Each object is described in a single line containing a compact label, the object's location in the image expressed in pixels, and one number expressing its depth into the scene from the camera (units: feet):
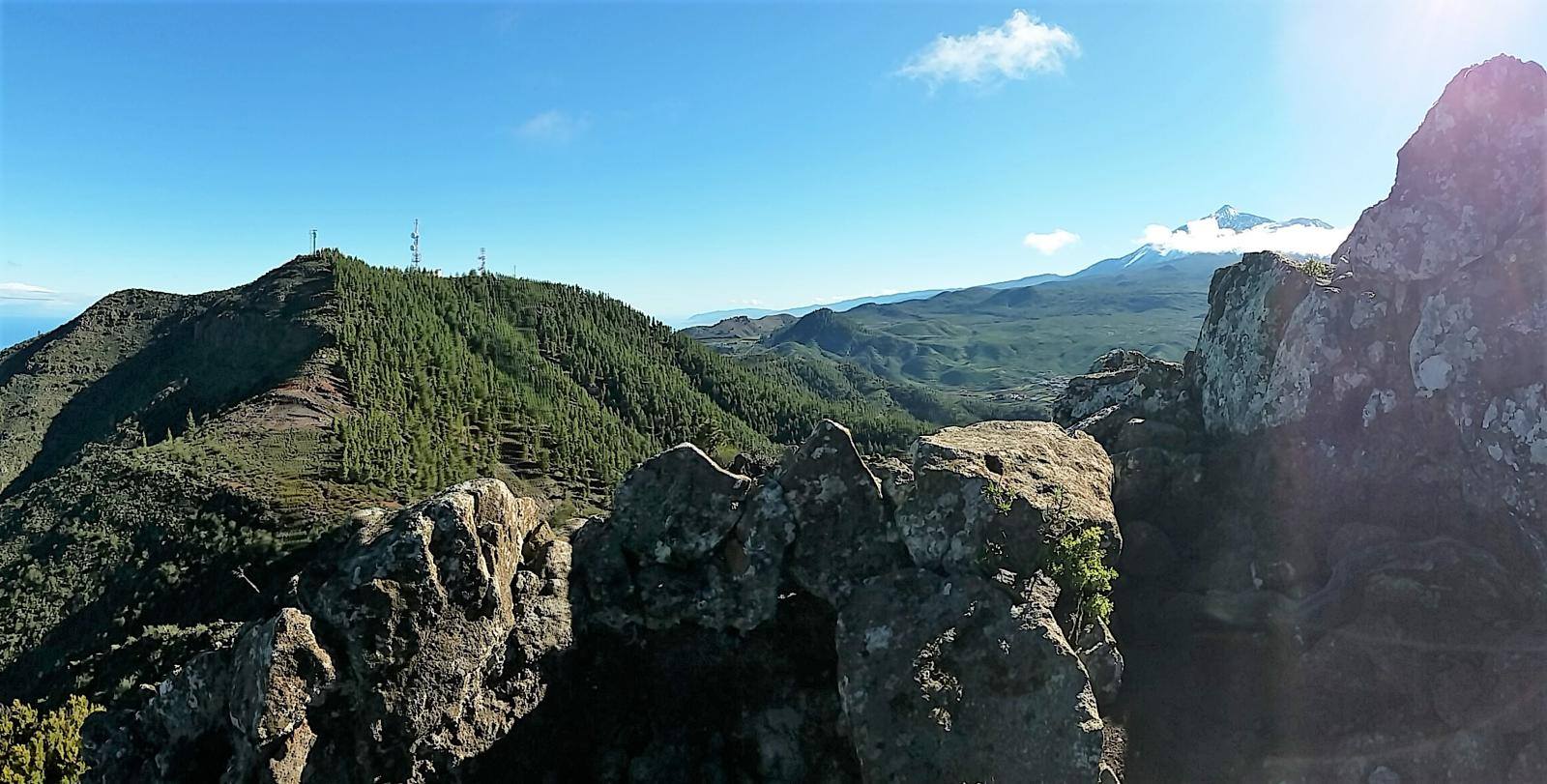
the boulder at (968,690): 37.45
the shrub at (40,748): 92.63
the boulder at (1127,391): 74.79
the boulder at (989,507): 44.78
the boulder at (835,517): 47.67
